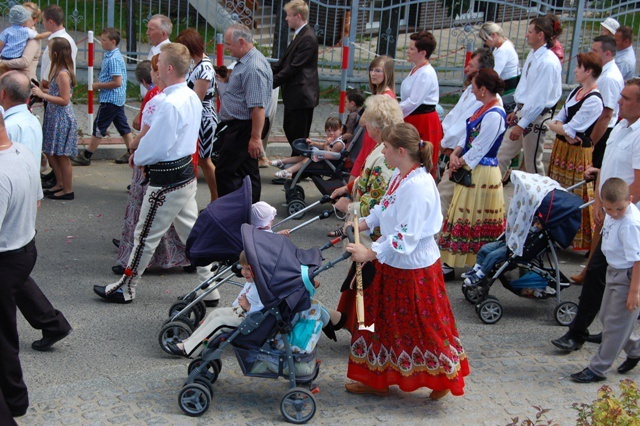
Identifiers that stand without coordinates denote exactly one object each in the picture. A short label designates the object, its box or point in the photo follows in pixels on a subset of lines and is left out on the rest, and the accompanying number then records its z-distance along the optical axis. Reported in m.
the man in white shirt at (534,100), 8.91
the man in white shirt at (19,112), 5.78
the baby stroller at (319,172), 9.05
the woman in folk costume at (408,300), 5.18
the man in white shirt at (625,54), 10.26
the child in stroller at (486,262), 6.83
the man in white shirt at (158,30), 8.85
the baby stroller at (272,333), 4.99
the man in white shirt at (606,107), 8.37
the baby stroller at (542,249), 6.68
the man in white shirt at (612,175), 6.08
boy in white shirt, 5.49
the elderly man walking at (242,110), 7.89
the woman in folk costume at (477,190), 7.19
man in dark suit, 9.86
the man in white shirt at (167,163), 6.31
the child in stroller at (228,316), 5.20
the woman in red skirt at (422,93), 8.50
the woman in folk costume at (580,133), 8.00
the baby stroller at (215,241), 5.67
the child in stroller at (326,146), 9.21
